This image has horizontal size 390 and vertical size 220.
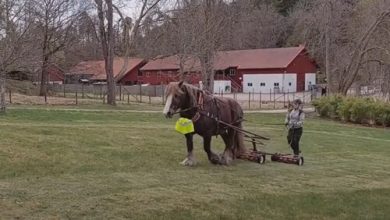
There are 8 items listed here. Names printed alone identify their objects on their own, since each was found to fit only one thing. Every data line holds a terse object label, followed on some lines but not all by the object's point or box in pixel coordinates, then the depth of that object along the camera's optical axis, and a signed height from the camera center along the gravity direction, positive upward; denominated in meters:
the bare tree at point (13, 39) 27.58 +2.30
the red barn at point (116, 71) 88.25 +1.65
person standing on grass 13.79 -1.02
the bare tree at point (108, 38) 43.84 +3.59
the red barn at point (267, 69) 80.75 +1.80
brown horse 10.96 -0.66
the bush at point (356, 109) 36.66 -1.88
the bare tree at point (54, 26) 51.54 +5.45
